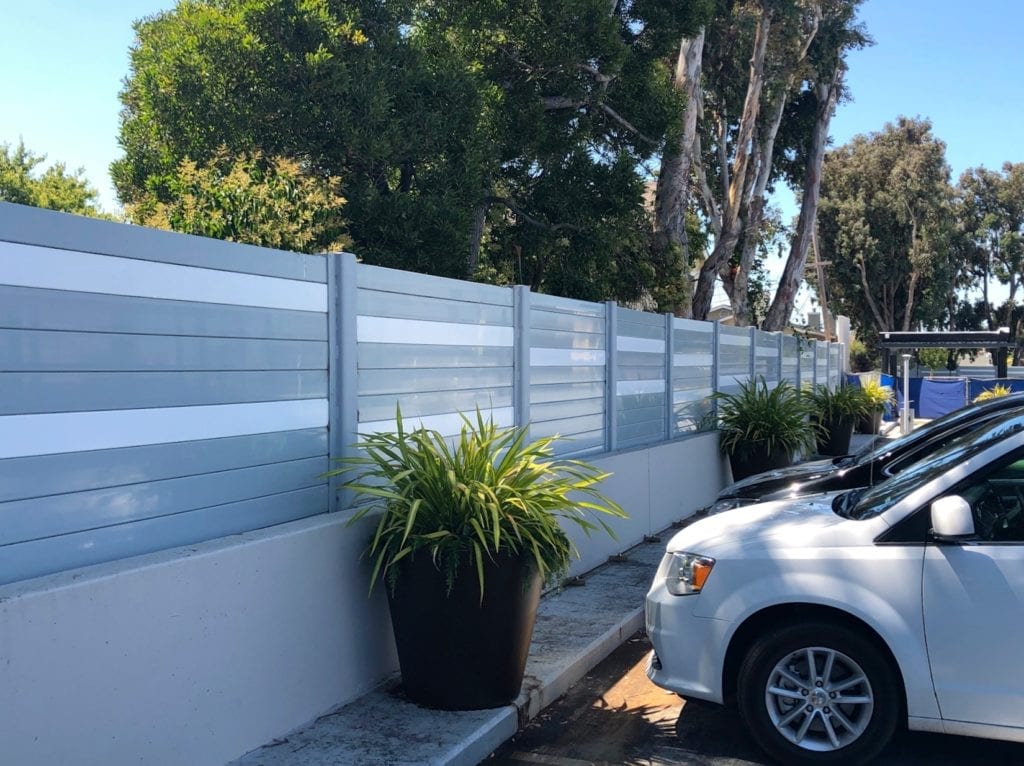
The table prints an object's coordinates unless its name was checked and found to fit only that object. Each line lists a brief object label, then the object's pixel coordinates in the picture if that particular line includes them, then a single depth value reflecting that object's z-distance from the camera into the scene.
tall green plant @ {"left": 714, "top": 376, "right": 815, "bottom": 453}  12.36
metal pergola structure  23.97
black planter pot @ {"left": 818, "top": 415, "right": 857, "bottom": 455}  17.64
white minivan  4.10
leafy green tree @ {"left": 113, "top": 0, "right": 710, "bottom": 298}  11.95
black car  7.29
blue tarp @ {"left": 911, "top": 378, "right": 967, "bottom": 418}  27.30
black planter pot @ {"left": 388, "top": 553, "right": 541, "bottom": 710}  4.81
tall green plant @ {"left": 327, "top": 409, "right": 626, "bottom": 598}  4.81
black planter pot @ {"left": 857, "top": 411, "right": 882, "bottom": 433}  21.72
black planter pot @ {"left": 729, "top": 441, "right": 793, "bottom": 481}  12.30
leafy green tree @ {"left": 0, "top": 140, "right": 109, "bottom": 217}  28.94
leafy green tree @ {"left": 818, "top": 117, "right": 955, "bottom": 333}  47.09
